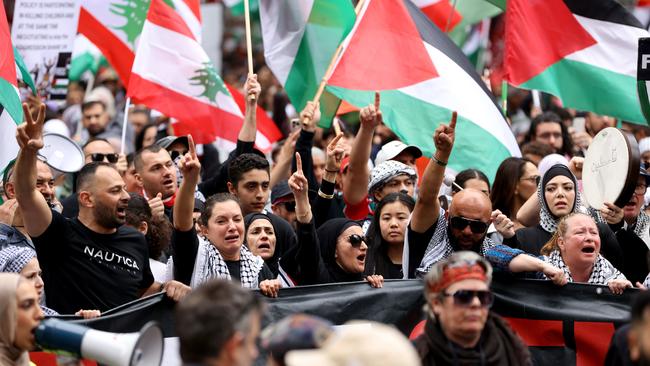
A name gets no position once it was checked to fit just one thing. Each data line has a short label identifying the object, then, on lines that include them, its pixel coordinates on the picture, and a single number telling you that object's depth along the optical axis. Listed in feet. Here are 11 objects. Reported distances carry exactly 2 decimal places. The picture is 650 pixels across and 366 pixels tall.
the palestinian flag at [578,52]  64.49
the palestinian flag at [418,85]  63.57
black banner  47.34
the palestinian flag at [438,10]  81.66
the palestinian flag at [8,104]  55.11
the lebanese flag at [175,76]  69.82
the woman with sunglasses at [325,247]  53.11
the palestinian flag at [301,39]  66.64
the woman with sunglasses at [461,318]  39.14
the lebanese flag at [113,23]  76.84
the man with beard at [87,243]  46.14
